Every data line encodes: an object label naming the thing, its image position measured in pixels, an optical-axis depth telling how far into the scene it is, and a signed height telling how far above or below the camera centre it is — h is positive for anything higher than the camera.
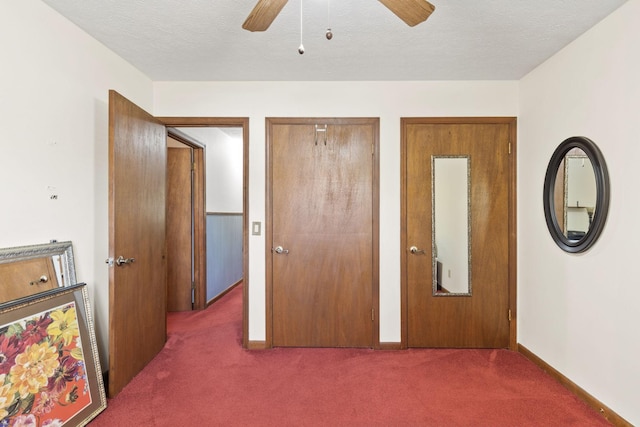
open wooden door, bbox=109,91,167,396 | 2.03 -0.20
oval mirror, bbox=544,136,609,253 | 1.90 +0.11
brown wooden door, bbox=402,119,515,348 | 2.75 -0.22
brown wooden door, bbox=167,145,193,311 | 3.80 -0.32
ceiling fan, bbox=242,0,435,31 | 1.25 +0.83
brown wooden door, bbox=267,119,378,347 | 2.78 -0.18
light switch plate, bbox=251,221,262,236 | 2.77 -0.15
